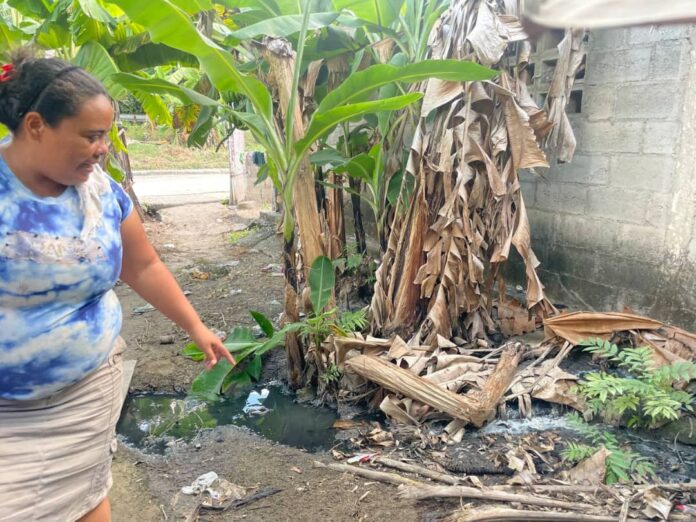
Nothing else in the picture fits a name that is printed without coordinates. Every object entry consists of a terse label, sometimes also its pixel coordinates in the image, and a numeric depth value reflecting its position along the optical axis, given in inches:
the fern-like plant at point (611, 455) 86.0
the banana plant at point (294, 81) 93.8
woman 51.9
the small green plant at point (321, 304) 122.0
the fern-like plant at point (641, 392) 93.2
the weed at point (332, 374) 123.8
